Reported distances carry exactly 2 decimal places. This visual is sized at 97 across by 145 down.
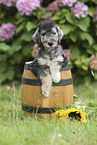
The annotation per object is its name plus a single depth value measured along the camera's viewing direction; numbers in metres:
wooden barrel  4.28
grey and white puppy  4.17
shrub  6.98
